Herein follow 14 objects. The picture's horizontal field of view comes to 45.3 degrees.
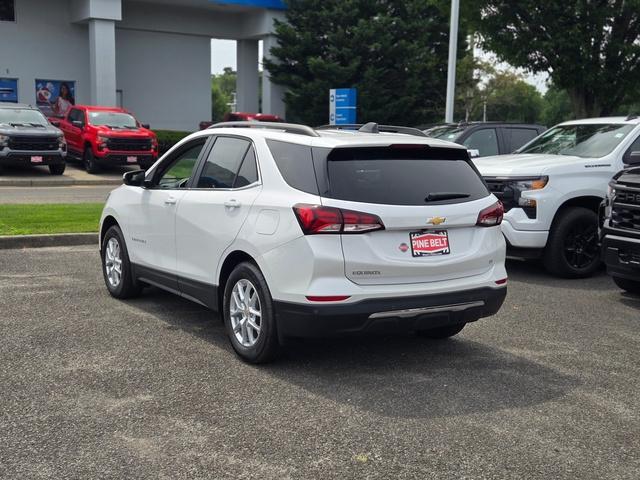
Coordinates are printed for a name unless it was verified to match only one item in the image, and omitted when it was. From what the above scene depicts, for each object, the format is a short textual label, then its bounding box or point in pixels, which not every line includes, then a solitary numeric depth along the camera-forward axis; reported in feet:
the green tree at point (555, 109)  360.07
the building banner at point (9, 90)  102.42
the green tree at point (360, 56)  104.06
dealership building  100.94
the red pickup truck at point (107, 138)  73.31
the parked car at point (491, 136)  41.11
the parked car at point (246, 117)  88.05
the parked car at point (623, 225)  24.61
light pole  64.64
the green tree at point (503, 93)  181.06
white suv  16.40
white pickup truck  29.37
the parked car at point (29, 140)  66.39
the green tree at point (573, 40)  65.00
